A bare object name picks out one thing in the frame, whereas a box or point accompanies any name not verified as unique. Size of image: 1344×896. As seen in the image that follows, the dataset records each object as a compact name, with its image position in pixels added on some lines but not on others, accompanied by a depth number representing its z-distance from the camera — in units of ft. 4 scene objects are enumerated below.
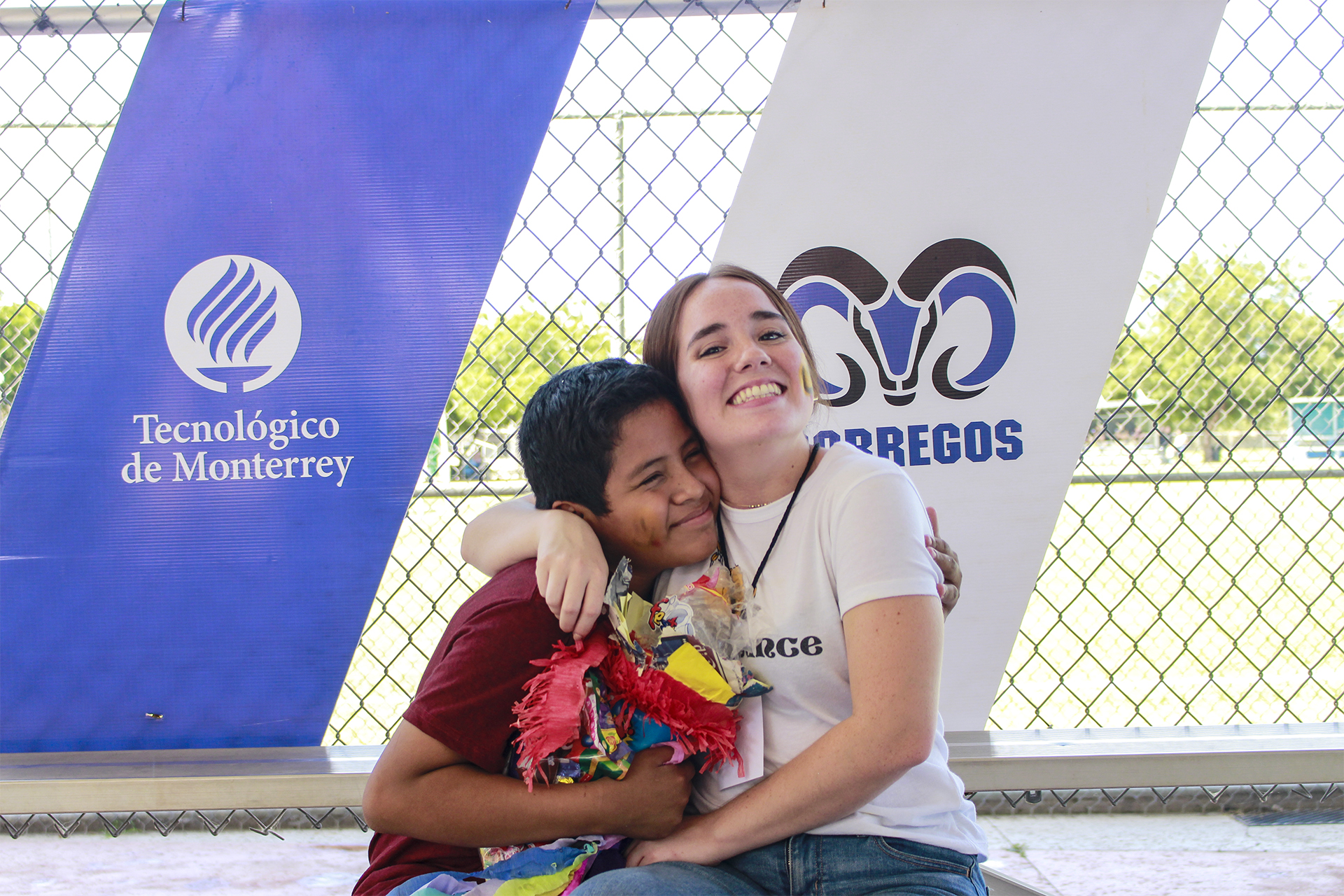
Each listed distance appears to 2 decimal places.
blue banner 7.38
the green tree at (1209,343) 34.47
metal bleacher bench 7.31
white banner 7.59
